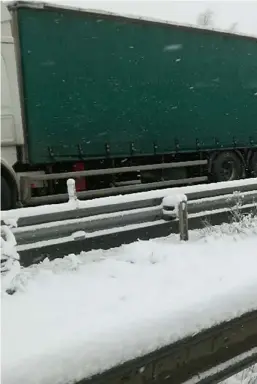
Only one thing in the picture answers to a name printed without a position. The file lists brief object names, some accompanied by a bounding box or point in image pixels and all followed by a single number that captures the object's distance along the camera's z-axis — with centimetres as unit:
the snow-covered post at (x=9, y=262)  448
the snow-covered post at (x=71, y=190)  567
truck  956
